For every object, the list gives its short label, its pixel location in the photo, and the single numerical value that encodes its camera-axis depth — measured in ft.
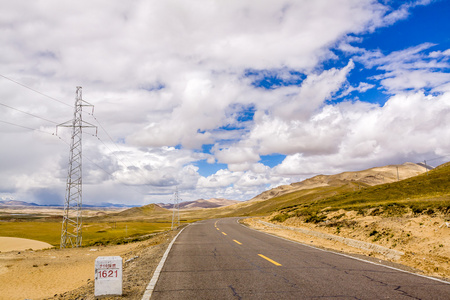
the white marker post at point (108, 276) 24.00
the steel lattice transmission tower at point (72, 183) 114.52
